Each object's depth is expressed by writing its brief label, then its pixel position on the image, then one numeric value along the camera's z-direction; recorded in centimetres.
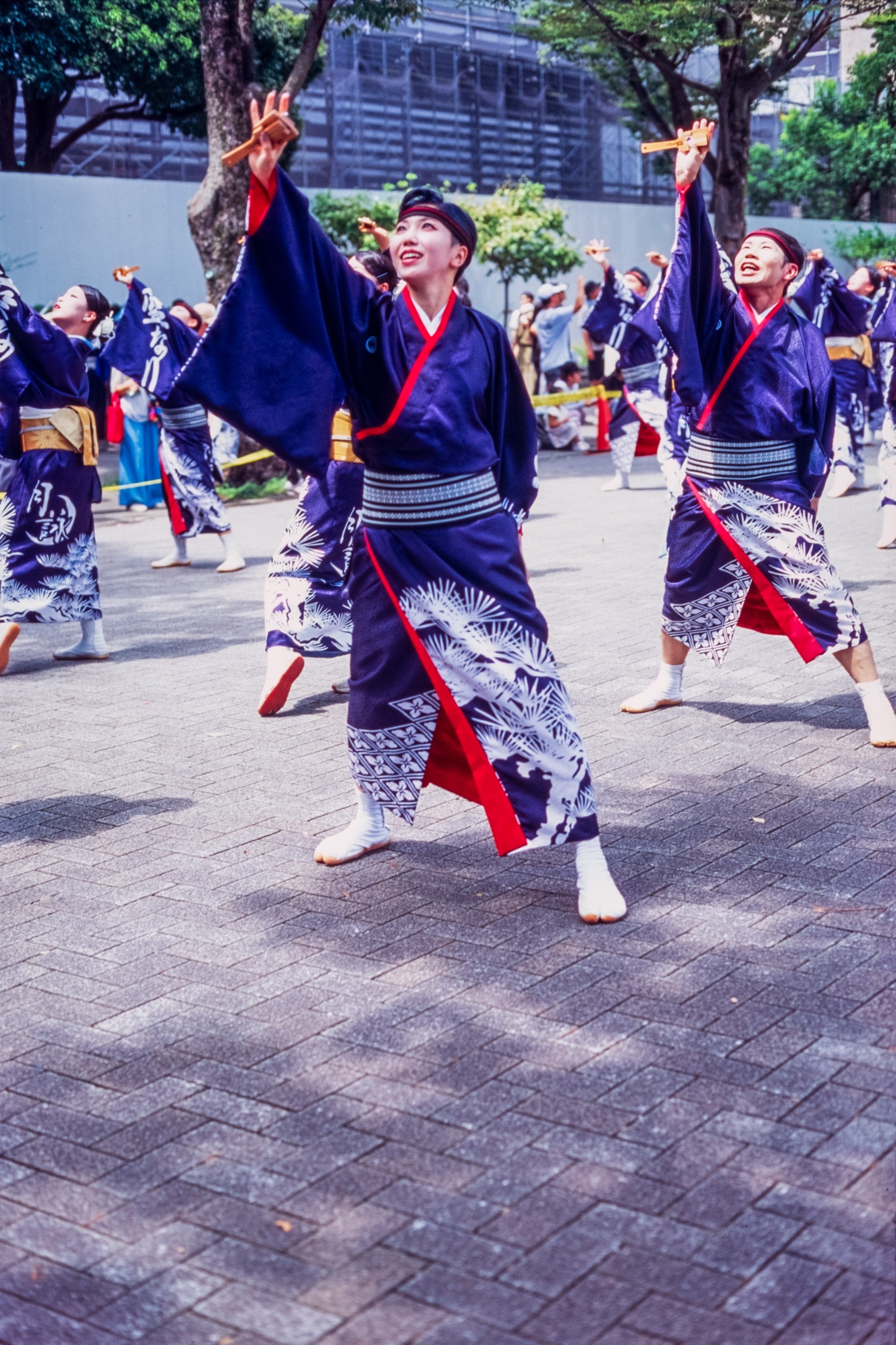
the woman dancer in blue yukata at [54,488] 700
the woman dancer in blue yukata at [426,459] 359
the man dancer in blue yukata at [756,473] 505
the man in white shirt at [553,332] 1817
